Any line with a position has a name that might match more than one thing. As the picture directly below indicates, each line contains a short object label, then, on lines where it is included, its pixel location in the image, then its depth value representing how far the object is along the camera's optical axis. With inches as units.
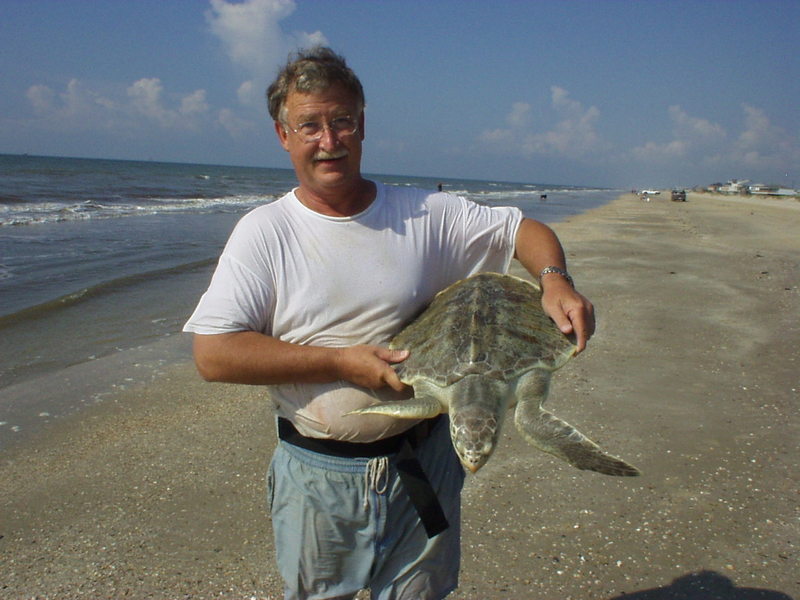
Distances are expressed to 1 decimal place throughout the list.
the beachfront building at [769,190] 3590.1
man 86.2
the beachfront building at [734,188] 3949.3
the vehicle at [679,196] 2428.6
